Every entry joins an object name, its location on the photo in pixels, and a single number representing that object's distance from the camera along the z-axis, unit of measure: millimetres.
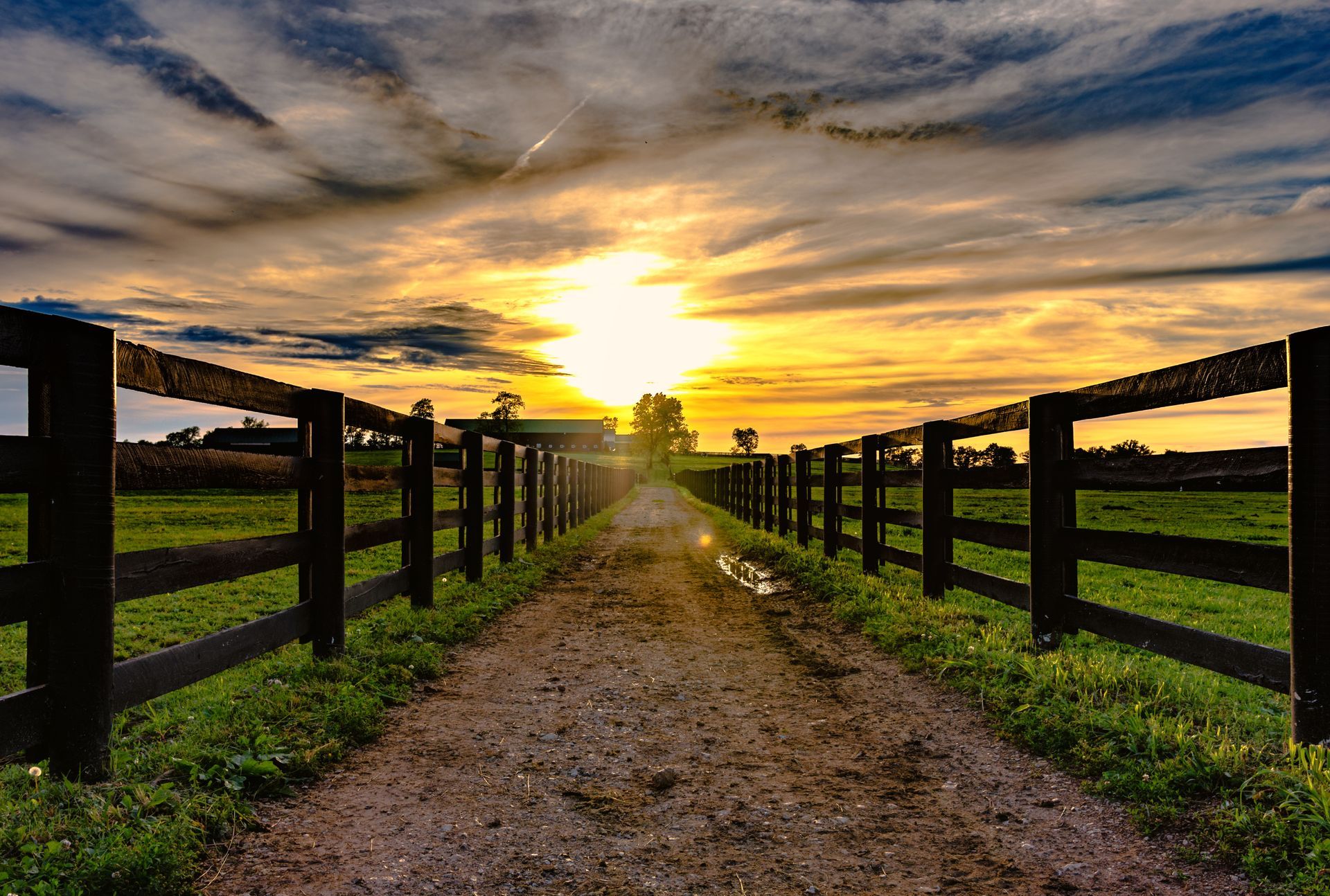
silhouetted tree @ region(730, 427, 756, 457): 166500
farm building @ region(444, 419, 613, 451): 131750
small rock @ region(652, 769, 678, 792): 3570
